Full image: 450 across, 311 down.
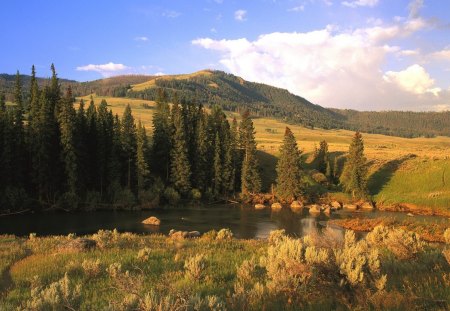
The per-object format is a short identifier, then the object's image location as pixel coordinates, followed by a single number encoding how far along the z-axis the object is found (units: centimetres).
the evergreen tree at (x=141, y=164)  6975
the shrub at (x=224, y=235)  2436
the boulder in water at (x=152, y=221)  5009
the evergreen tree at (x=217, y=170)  7862
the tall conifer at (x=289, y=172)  7425
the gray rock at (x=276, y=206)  6869
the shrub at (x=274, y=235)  2260
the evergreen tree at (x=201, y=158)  7850
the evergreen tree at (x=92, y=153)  6938
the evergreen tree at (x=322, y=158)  8836
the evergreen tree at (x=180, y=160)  7394
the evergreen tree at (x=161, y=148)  7838
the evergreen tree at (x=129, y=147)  7244
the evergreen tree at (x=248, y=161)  7850
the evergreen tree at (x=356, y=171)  7306
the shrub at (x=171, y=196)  6925
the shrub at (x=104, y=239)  1875
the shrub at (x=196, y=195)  7319
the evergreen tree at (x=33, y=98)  6506
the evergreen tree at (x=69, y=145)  6291
